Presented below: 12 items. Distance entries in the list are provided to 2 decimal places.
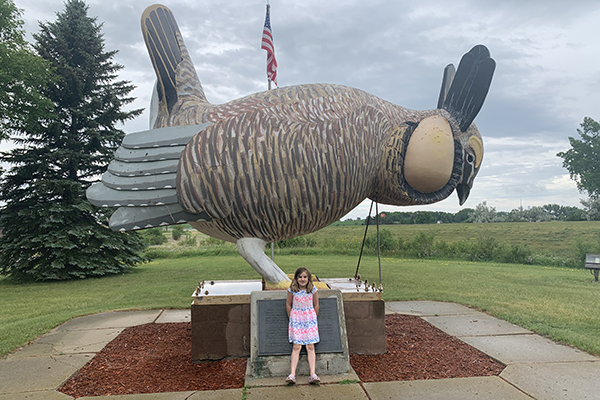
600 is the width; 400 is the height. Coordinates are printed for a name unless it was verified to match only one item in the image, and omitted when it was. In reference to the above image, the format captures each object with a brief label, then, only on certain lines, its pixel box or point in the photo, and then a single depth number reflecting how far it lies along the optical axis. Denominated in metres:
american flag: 7.04
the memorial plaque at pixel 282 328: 3.54
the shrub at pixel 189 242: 24.05
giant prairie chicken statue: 3.58
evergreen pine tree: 11.62
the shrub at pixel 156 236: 21.86
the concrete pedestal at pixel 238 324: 4.01
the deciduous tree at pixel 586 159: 28.84
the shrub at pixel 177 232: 30.17
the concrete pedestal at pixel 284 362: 3.48
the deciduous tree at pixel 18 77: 11.01
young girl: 3.40
